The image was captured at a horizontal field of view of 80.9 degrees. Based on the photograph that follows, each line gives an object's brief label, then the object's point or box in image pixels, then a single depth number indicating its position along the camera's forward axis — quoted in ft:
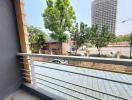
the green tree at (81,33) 30.78
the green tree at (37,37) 35.87
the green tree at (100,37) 30.46
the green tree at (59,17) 28.31
